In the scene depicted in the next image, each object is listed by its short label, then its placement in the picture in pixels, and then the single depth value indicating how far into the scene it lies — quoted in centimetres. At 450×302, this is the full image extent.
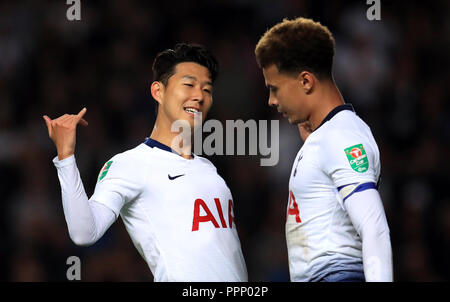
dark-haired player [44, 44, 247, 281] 703
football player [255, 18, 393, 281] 596
